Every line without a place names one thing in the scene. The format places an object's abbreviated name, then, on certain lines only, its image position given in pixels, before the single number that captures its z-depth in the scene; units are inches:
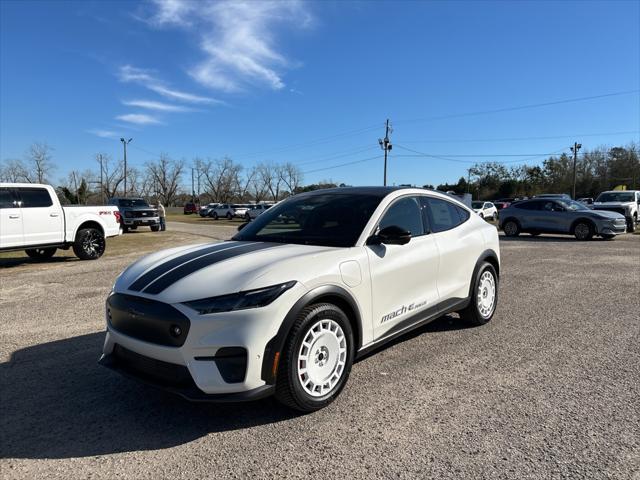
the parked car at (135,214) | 966.4
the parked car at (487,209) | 1366.1
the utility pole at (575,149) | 2406.9
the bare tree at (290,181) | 4985.2
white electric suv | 111.3
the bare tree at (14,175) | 3245.6
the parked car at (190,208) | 2955.2
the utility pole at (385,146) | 1718.8
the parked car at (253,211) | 1760.6
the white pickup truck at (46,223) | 406.6
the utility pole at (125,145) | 2407.7
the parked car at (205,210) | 2387.8
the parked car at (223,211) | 2110.0
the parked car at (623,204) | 822.5
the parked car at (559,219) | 641.0
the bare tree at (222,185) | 4694.9
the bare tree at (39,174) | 3144.7
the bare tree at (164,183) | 4443.9
